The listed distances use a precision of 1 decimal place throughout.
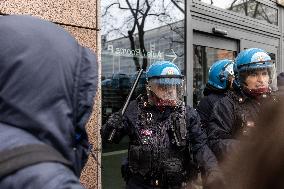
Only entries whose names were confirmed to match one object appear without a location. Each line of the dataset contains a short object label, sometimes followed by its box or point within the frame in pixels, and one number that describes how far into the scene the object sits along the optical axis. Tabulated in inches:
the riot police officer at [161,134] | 122.5
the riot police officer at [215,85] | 159.2
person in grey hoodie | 36.3
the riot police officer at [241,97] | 119.8
